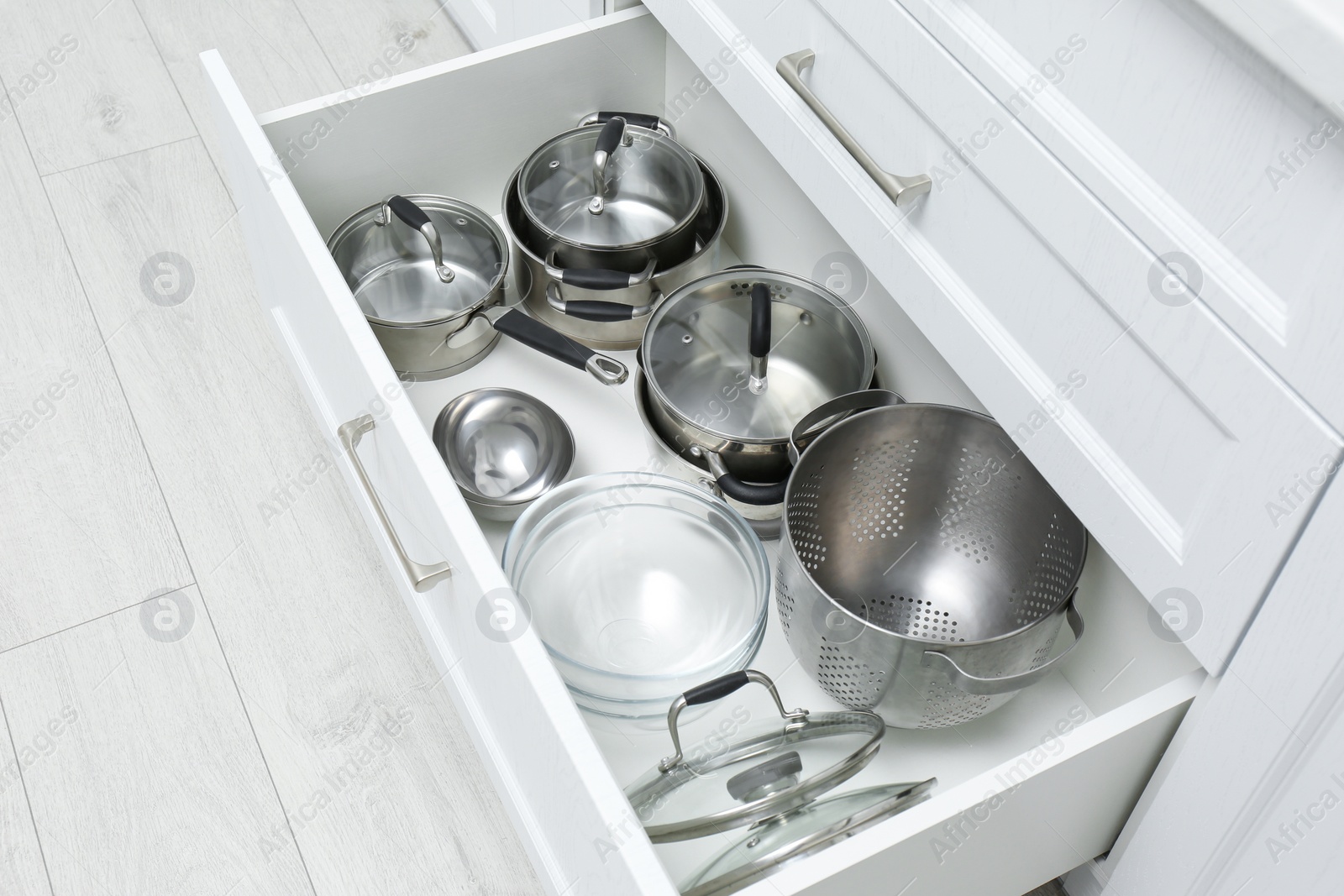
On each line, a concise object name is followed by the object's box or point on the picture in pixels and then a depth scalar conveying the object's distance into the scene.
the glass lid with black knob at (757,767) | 0.87
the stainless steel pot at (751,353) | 1.14
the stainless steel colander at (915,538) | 0.93
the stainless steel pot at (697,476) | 1.09
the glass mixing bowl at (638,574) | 1.04
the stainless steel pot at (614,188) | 1.22
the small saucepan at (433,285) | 1.16
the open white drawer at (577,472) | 0.77
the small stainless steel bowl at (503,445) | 1.15
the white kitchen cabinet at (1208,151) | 0.54
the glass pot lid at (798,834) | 0.81
